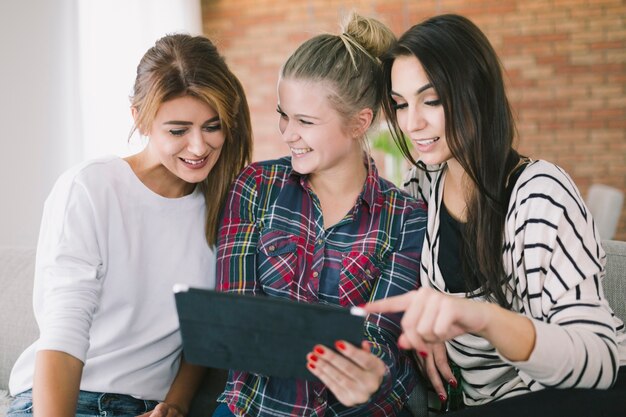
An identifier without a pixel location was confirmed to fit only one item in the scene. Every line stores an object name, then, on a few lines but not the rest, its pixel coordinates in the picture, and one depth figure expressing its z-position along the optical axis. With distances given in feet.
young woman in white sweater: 4.81
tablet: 3.42
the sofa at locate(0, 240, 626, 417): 5.29
